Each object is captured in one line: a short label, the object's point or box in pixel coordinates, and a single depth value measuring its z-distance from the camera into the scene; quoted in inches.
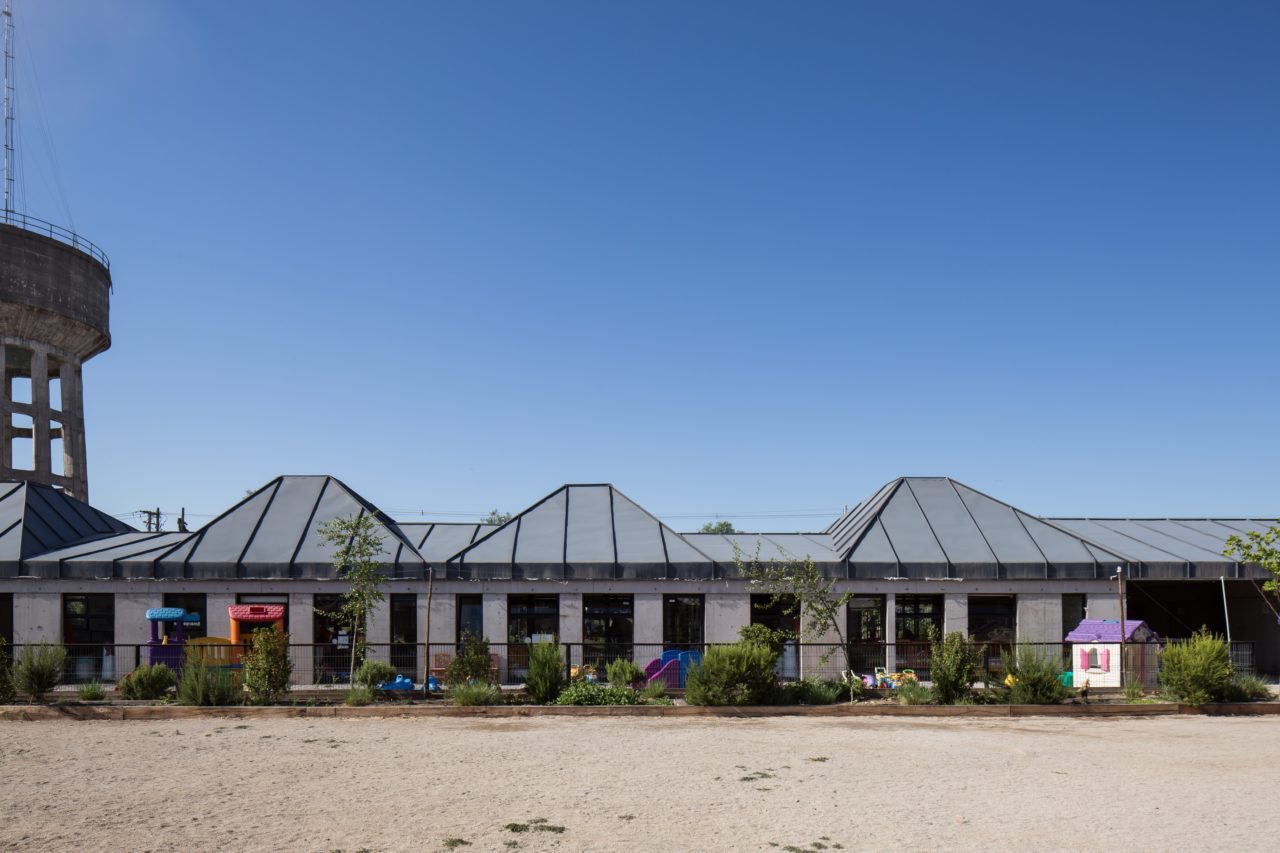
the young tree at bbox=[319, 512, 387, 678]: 962.7
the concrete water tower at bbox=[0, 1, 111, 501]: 1519.4
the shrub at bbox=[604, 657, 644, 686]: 899.9
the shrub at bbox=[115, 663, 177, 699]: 874.1
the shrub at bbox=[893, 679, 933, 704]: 866.1
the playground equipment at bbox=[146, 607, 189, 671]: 1009.5
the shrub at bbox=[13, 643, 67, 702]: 855.1
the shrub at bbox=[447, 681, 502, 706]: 855.1
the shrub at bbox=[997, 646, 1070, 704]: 860.6
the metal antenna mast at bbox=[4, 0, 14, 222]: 1758.4
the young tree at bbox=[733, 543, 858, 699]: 931.7
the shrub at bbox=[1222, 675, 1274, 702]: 874.1
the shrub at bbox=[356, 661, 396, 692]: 907.4
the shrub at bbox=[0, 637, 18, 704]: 856.3
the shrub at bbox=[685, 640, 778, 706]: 846.5
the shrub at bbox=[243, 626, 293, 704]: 871.1
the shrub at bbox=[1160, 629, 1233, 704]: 850.1
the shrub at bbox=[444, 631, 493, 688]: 912.9
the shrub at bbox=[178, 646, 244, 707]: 844.0
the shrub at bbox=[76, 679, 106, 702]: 874.1
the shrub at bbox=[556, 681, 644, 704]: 867.4
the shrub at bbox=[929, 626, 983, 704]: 866.8
